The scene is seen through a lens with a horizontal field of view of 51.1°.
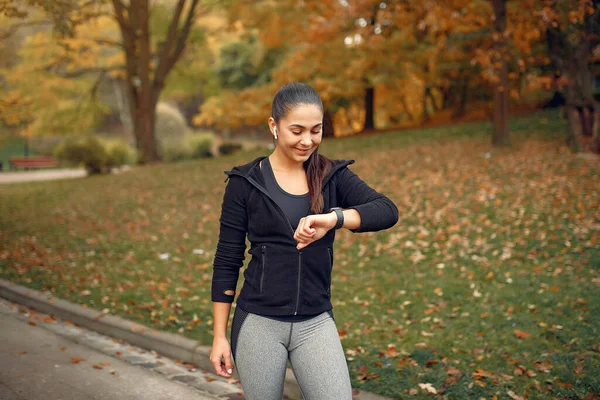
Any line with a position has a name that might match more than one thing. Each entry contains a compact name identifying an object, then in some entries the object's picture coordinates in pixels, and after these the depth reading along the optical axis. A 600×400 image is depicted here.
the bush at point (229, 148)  32.19
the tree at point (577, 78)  15.09
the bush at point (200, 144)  31.95
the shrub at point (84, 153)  24.77
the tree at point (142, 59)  24.92
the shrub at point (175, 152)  31.88
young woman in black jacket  2.60
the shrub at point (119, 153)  26.19
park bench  35.53
